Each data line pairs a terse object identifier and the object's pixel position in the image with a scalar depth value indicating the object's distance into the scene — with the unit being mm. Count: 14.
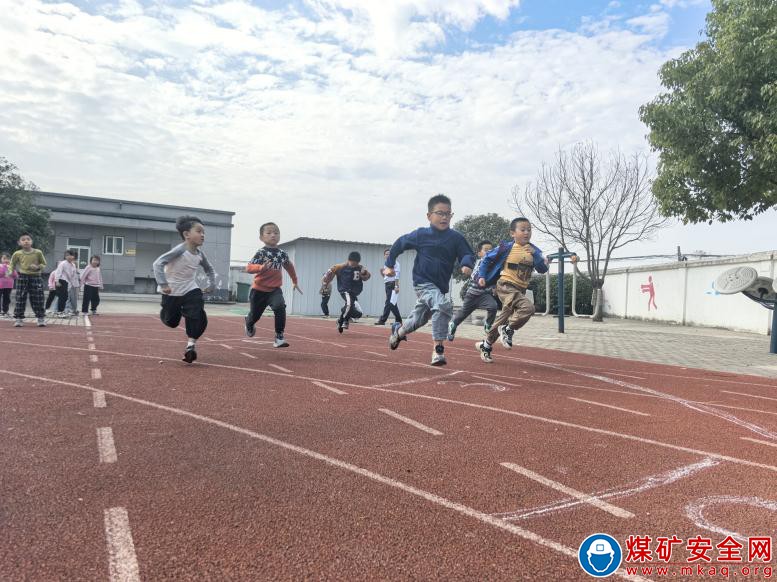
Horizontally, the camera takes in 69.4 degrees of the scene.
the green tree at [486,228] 30625
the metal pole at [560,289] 14056
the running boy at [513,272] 7840
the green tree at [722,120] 9852
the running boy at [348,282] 11938
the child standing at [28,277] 10852
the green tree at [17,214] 21088
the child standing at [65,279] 14492
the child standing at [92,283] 15219
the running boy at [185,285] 6641
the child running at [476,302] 9172
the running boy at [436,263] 6914
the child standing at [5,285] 13912
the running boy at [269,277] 8031
